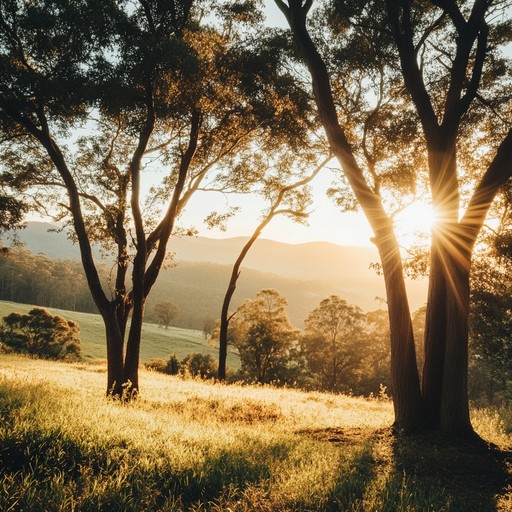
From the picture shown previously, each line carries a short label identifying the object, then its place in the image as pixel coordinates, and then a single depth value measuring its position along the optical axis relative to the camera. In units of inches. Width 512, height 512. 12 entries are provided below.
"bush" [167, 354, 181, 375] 1779.0
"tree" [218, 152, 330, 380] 677.6
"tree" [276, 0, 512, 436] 283.0
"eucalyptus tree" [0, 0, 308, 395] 365.7
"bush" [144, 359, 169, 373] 1915.7
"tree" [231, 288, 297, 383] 1753.2
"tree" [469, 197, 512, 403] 427.2
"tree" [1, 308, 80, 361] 1825.8
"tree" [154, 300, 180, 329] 4256.9
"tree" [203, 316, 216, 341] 3946.9
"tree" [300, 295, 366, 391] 1870.1
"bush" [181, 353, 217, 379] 2020.2
